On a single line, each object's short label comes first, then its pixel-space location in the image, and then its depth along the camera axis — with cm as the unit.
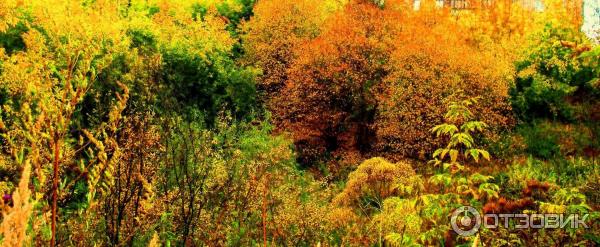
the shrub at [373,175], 1031
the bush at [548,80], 2138
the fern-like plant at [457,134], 495
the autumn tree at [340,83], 1903
